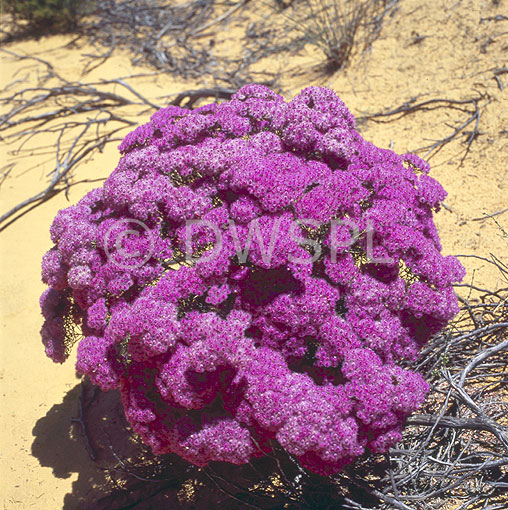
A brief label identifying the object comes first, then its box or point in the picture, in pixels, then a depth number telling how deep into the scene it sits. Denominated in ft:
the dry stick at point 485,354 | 8.29
